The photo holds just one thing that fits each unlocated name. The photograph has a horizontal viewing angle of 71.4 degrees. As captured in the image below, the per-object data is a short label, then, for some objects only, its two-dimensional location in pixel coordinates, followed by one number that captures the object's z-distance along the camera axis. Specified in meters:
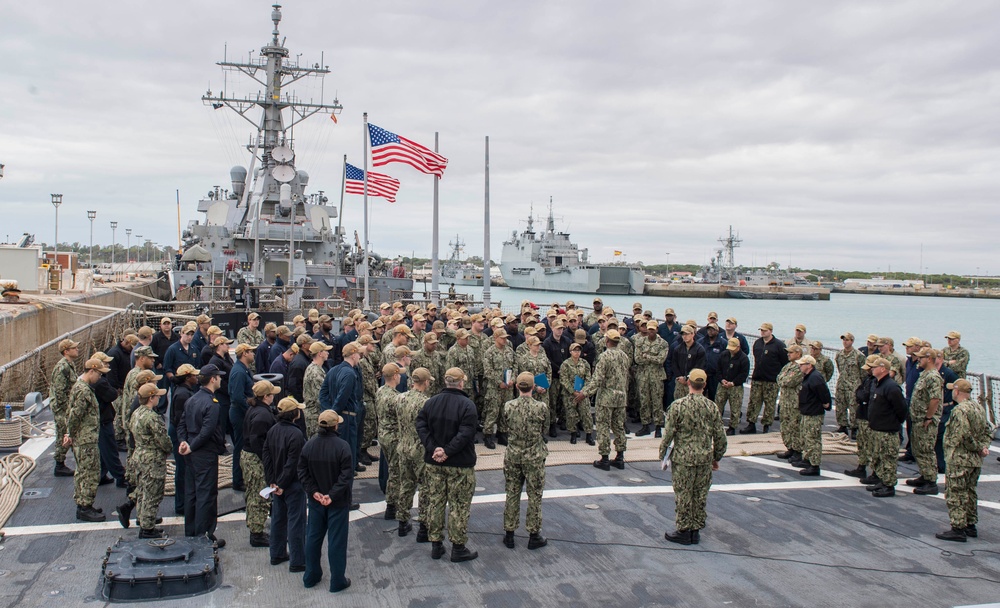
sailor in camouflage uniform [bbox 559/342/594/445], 9.45
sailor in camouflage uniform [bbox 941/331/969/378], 9.58
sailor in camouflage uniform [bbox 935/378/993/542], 6.50
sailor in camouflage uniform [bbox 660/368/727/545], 6.39
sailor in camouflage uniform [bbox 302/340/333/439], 7.34
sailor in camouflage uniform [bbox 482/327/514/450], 9.34
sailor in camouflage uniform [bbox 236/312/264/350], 10.67
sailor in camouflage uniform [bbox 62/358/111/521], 6.74
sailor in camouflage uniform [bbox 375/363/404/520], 6.61
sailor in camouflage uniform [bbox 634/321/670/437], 10.56
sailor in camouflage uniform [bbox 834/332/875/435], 10.46
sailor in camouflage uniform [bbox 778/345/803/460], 9.16
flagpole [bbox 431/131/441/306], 17.67
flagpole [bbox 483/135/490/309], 17.77
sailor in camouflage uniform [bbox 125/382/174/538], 6.15
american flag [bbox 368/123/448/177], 16.91
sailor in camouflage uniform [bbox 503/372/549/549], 6.18
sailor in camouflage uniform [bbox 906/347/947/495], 7.97
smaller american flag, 18.59
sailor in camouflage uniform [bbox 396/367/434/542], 6.27
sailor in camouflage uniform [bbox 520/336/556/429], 9.08
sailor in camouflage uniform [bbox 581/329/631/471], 8.61
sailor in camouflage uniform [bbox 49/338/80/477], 7.26
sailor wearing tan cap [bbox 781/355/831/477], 8.40
